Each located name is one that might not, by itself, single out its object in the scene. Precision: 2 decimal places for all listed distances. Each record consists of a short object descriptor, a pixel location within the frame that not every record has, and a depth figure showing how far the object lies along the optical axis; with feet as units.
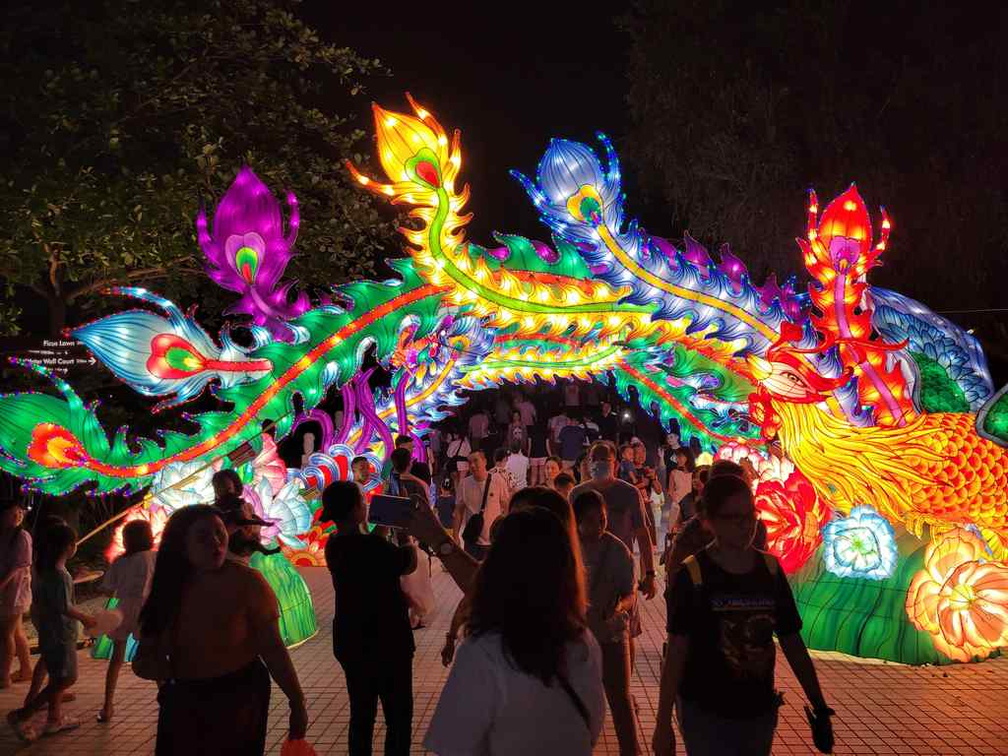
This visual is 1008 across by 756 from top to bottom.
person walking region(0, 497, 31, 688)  21.79
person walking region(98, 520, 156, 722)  19.15
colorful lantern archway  22.97
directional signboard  30.55
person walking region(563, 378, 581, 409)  60.85
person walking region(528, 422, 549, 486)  59.72
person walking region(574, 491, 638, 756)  15.28
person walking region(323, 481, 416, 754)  13.58
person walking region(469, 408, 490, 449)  60.13
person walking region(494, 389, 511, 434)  62.85
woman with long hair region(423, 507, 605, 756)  7.44
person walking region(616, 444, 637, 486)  40.93
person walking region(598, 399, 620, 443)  62.62
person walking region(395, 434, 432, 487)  36.65
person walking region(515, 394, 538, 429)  59.93
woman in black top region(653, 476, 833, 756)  10.47
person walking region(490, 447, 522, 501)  34.78
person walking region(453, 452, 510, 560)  30.12
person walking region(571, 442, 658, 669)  18.67
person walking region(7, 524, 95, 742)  18.25
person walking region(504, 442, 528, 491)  43.93
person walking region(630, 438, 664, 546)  44.75
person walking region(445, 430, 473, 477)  51.67
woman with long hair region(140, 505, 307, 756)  10.57
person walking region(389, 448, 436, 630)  14.78
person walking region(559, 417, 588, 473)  52.19
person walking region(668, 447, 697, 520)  40.32
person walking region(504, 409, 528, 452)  53.52
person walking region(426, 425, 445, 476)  59.98
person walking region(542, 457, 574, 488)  34.55
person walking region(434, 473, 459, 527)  42.39
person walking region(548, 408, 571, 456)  55.18
